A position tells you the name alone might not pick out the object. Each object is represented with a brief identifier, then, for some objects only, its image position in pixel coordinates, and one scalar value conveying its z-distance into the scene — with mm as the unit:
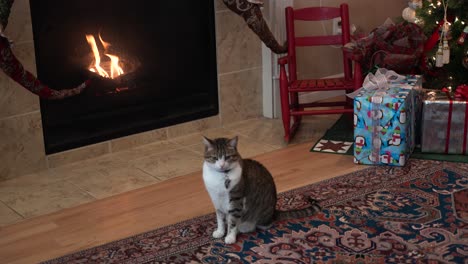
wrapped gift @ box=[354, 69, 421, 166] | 3445
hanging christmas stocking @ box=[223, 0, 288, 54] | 3949
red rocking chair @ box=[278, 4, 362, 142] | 3934
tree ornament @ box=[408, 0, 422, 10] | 4266
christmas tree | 4031
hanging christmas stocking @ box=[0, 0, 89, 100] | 3113
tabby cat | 2689
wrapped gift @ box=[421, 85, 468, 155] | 3596
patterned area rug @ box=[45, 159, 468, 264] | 2670
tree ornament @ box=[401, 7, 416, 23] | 4371
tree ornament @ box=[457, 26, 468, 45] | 3963
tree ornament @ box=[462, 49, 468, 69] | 3962
